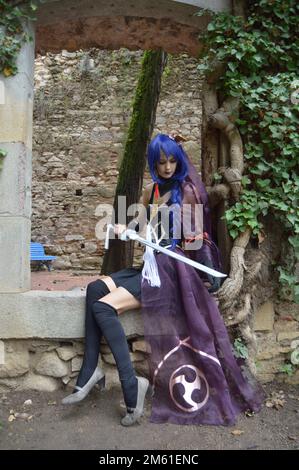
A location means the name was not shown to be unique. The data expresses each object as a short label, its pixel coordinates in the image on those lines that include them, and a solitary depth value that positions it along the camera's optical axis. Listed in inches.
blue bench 277.0
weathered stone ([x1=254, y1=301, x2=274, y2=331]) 109.3
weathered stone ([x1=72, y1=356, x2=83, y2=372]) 98.5
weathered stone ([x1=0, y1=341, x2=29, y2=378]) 98.7
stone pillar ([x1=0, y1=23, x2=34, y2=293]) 99.7
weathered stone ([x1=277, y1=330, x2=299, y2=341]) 109.7
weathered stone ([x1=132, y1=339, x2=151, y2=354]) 99.0
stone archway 97.4
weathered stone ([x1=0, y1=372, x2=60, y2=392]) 98.4
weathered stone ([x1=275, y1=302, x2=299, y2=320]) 110.7
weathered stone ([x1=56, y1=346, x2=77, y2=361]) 98.3
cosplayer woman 86.1
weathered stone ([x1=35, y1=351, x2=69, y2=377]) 98.0
